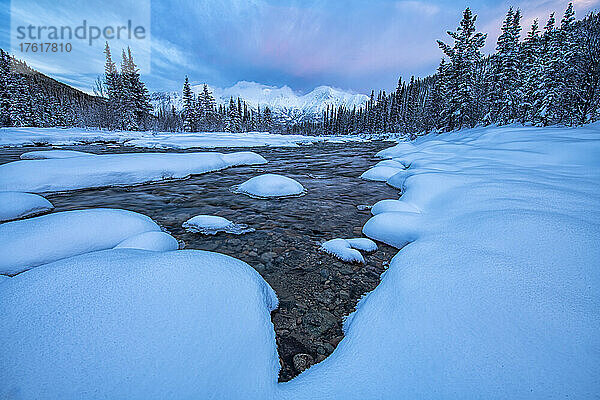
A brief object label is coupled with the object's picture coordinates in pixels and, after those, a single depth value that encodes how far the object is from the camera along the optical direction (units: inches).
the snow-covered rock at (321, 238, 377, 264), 119.6
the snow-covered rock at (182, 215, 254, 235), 155.5
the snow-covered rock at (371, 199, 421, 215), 158.1
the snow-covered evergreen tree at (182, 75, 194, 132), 1800.3
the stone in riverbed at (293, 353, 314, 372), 67.7
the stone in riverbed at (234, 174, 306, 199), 239.0
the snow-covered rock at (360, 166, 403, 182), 307.6
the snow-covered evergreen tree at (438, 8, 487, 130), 811.4
